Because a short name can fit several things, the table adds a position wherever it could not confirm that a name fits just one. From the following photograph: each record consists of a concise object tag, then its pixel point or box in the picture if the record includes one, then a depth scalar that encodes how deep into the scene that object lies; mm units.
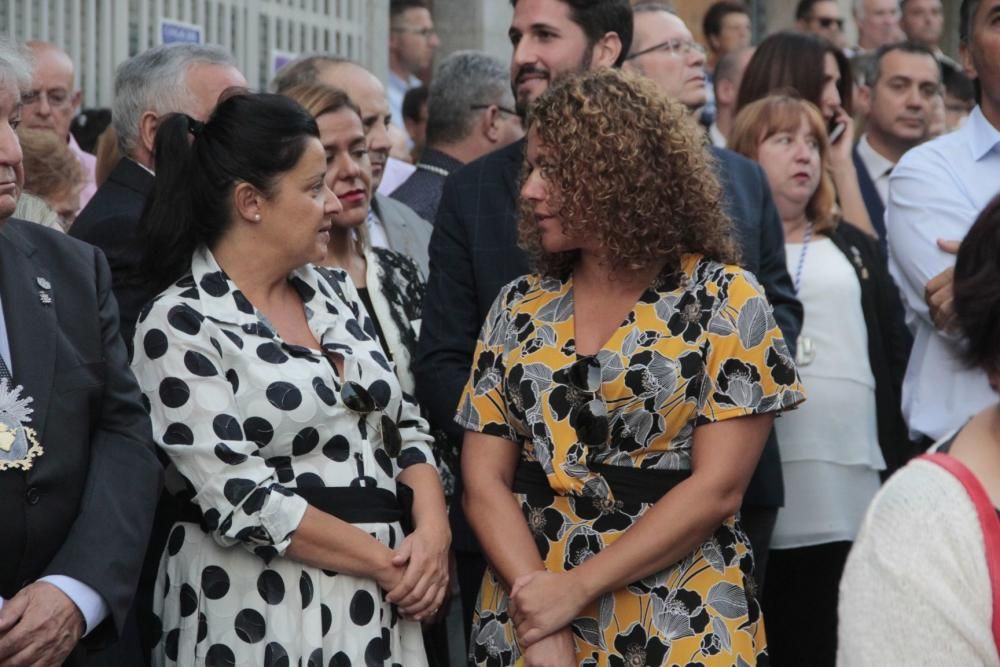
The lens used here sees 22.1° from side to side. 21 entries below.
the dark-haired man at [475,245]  7257
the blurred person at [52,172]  8927
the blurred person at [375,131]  9115
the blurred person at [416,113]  14526
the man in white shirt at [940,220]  6663
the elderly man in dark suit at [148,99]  7564
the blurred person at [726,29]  17204
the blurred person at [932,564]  3594
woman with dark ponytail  6128
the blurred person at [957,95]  16378
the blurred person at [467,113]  11223
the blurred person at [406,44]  16191
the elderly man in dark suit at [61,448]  5518
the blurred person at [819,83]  10760
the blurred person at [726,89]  12887
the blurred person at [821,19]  17805
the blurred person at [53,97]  10735
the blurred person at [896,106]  12349
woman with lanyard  8552
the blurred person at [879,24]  18455
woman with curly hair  6040
